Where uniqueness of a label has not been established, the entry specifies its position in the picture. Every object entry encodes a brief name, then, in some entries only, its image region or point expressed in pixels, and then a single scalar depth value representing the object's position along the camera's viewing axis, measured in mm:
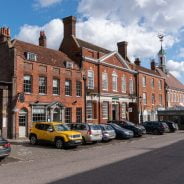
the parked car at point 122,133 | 28402
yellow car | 20594
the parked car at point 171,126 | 40656
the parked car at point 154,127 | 35766
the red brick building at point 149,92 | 49094
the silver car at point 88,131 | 23328
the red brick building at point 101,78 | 37231
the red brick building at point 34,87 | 27297
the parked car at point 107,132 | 25344
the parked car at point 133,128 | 31203
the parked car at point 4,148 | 14430
